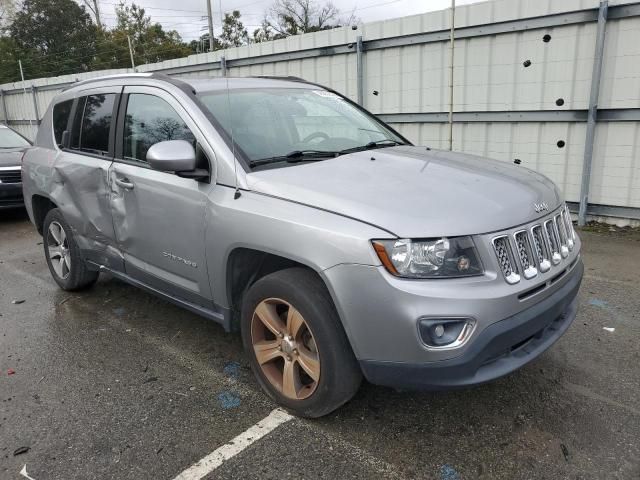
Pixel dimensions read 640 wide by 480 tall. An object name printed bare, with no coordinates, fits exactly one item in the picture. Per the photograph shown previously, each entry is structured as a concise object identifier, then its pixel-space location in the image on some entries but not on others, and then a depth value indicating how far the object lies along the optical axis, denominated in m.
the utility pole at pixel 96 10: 48.06
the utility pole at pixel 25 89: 16.49
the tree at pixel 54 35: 40.38
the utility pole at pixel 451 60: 6.47
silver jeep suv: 2.29
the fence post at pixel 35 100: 16.05
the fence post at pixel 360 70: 8.00
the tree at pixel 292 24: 45.88
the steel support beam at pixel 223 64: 9.93
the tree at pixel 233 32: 48.44
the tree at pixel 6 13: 39.84
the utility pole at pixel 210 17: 29.93
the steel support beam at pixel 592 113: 5.96
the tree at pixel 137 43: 41.50
